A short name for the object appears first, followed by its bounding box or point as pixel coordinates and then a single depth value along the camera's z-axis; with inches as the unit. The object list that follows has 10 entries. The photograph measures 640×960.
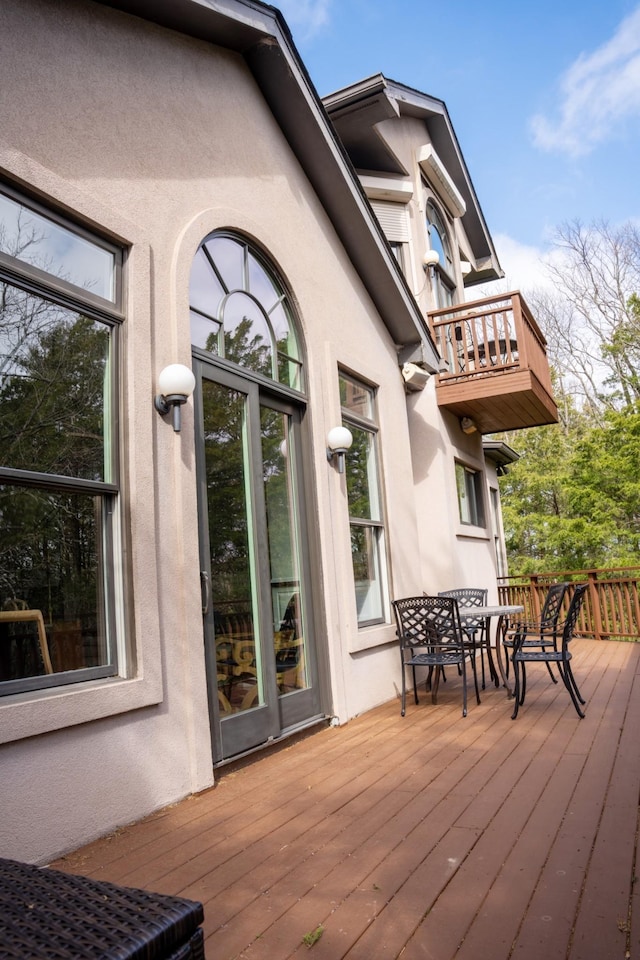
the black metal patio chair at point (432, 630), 229.5
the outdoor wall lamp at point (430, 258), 399.9
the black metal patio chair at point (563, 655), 208.5
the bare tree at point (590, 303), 847.1
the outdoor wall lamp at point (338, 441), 231.8
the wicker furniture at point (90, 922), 45.4
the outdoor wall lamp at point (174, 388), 153.2
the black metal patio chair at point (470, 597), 291.9
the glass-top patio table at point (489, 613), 254.8
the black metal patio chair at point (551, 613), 257.5
